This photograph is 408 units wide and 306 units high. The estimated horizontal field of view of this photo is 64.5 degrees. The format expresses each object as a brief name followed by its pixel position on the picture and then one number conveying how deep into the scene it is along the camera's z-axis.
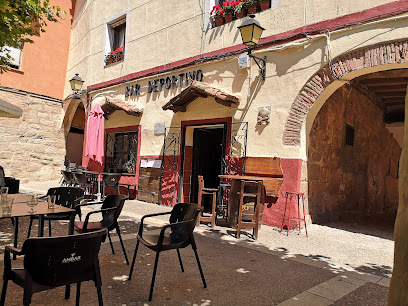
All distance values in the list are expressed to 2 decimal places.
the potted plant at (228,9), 7.30
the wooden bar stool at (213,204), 5.83
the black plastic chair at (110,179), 8.11
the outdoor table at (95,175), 9.58
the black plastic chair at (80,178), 7.89
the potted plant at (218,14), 7.57
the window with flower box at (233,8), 6.89
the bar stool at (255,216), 5.12
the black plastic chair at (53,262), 1.93
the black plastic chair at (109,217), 3.56
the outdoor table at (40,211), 2.98
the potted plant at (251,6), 6.95
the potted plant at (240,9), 7.09
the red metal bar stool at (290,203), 5.56
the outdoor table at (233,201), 5.63
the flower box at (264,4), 6.81
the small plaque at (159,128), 8.77
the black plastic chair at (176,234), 2.92
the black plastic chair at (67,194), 4.35
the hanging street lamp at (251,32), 5.96
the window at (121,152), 9.79
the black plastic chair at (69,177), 8.34
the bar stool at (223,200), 6.82
